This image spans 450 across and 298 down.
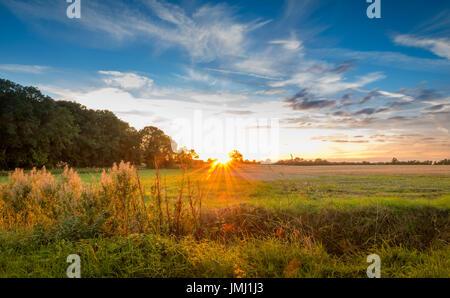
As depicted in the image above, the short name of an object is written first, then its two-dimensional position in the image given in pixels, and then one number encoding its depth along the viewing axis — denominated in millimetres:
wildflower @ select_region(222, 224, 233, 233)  6989
